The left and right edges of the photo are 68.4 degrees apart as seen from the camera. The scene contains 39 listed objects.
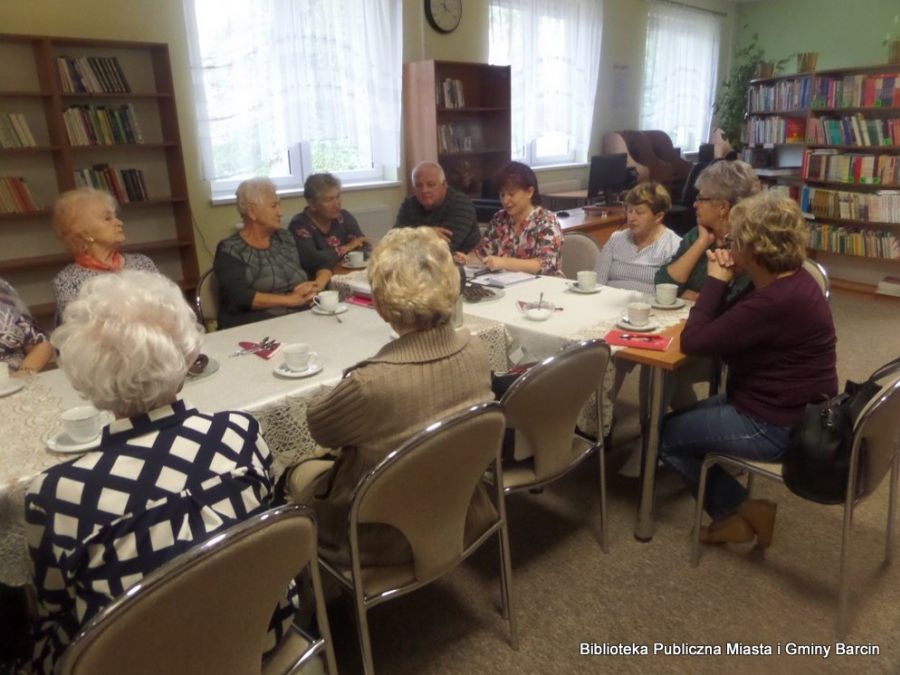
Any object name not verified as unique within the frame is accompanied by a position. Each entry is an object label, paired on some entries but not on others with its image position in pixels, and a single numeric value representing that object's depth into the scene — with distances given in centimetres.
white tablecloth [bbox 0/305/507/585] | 130
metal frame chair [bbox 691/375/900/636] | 152
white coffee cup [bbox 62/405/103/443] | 138
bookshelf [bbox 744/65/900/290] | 499
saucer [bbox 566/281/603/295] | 251
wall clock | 502
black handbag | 160
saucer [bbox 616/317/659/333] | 208
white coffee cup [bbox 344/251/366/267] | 319
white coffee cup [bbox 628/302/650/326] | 210
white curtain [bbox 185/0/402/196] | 405
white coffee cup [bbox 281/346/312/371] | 171
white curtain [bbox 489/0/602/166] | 562
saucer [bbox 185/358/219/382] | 171
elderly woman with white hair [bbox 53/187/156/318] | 226
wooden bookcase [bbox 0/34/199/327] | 342
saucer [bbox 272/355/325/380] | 170
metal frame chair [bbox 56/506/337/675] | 83
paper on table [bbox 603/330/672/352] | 196
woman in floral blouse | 302
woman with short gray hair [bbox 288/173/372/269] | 331
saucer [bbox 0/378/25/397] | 165
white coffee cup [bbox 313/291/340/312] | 228
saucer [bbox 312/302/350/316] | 229
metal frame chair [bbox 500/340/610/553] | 154
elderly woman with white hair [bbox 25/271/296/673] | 99
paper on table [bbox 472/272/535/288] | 266
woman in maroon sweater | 175
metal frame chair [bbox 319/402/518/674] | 123
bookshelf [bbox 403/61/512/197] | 497
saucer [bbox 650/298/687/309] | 231
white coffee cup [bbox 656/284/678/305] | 229
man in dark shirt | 353
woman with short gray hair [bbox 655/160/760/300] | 239
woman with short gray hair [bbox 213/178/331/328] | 269
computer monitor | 544
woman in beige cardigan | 135
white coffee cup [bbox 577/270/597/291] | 249
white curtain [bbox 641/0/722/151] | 686
